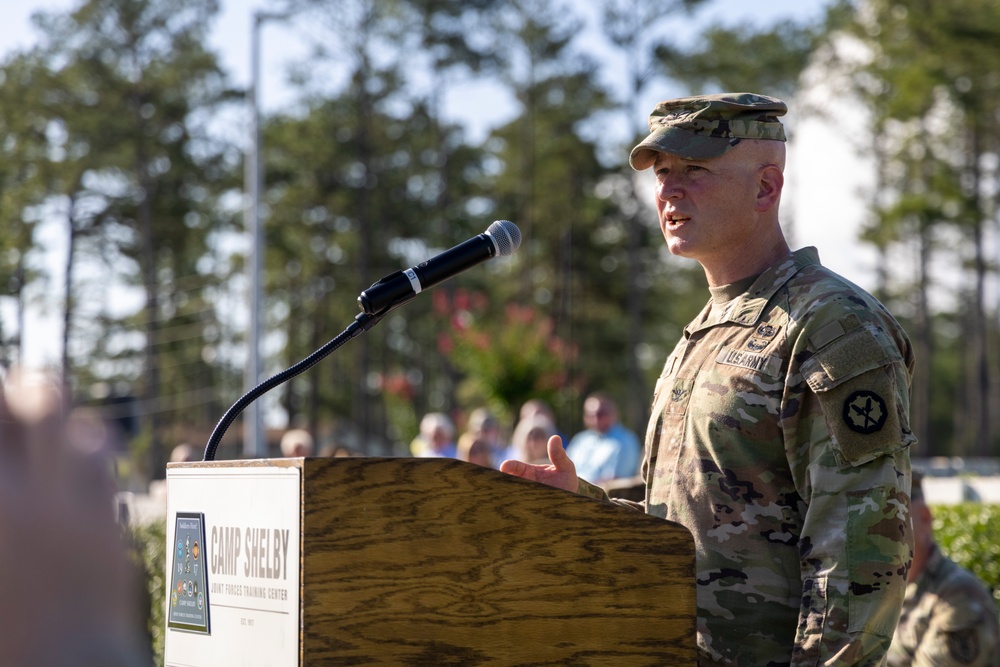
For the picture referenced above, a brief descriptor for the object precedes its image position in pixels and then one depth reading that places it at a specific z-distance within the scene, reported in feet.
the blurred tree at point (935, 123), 99.55
